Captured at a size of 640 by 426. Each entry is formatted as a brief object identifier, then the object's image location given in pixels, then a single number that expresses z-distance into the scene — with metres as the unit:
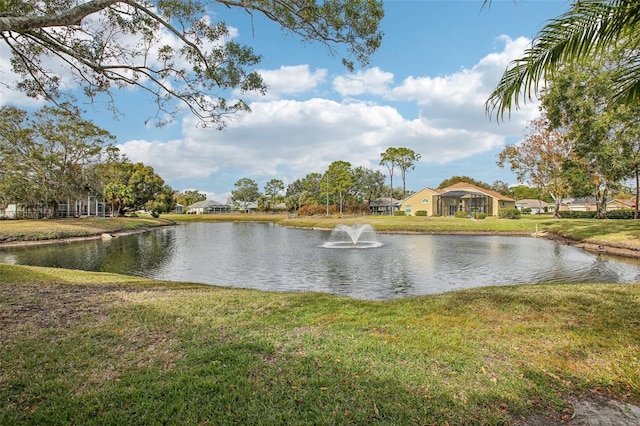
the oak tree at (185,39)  7.00
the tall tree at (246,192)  105.38
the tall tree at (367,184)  74.63
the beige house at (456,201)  55.44
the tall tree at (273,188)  97.06
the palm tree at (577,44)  4.07
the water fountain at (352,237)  24.86
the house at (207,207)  104.06
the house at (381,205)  82.47
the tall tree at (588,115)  18.05
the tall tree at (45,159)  29.51
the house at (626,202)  45.16
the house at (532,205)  81.94
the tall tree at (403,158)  61.94
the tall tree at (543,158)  37.78
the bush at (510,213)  46.78
